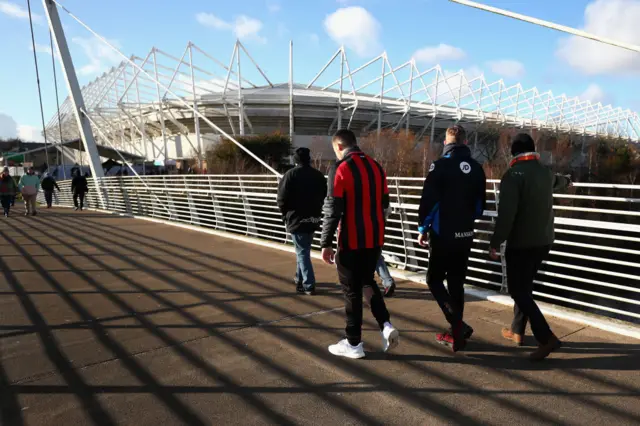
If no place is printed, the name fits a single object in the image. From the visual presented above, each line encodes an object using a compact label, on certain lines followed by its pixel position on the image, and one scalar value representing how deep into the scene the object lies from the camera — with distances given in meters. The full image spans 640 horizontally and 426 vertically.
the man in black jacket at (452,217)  3.38
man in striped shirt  3.30
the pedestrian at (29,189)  14.89
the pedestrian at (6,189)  14.80
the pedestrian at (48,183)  18.73
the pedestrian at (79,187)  17.64
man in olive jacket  3.22
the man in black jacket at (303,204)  5.07
